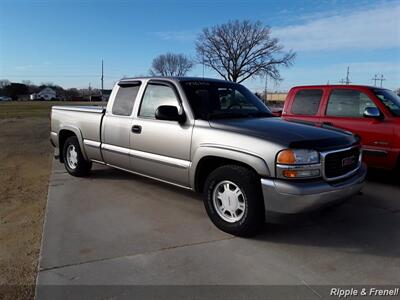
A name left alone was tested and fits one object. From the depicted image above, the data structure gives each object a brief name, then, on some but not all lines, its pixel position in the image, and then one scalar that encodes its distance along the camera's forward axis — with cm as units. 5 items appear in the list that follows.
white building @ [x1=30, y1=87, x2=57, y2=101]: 11018
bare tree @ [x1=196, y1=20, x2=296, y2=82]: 4634
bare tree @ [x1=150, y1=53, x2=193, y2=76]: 6275
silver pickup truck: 411
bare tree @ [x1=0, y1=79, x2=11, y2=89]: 13719
